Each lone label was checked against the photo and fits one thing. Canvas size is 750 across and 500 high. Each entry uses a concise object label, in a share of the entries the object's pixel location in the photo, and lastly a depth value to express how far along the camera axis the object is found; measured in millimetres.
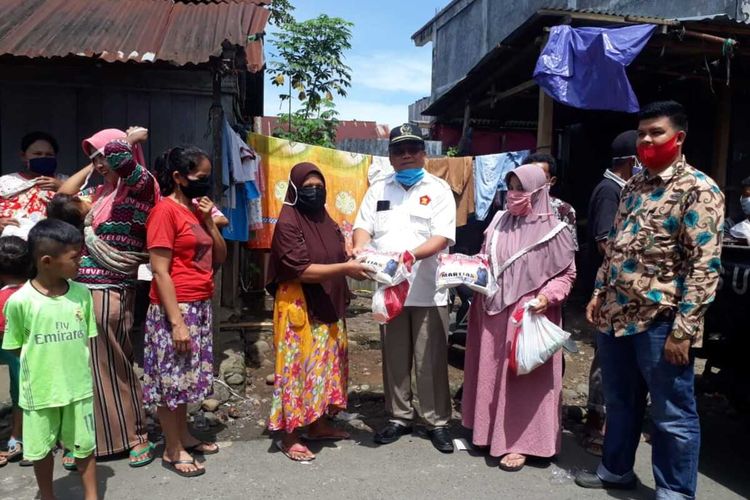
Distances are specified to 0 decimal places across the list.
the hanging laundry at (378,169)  7672
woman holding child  3383
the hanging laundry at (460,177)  7332
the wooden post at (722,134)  7789
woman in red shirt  3271
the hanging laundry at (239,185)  5742
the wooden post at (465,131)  9552
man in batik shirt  2803
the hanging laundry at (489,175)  7285
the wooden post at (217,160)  5090
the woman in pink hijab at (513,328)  3568
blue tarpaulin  5828
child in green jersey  2775
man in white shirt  3840
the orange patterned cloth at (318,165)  6984
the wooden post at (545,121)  7156
